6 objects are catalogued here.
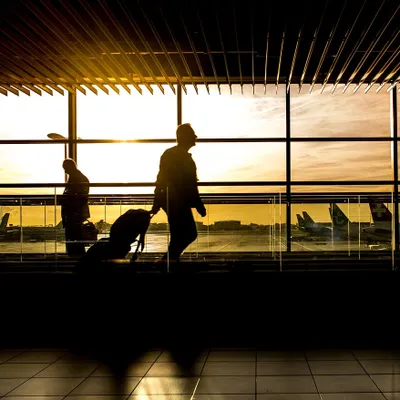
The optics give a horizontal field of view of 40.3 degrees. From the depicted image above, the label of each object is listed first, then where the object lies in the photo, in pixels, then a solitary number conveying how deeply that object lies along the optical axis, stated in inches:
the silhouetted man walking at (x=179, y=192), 223.3
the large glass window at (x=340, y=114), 377.7
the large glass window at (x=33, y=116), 392.2
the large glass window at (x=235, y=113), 379.2
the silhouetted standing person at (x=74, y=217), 235.6
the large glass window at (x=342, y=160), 375.9
